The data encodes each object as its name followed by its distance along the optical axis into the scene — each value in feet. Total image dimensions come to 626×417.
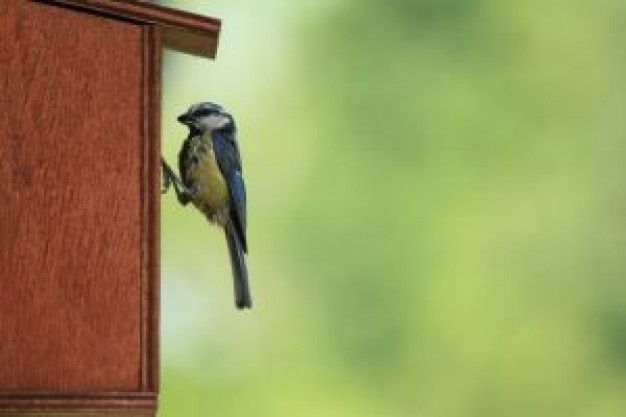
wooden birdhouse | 16.59
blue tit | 17.05
